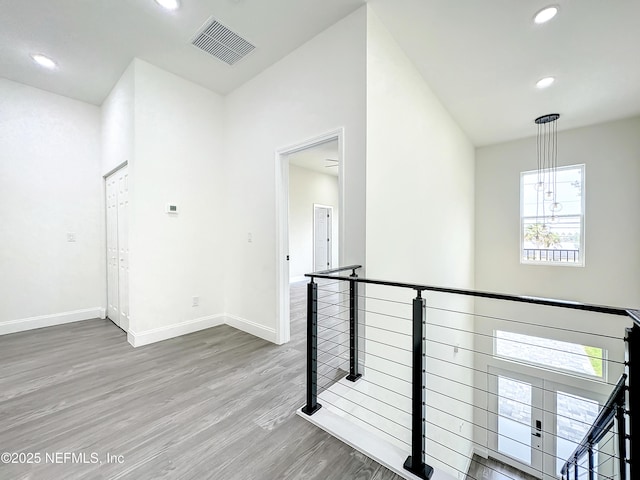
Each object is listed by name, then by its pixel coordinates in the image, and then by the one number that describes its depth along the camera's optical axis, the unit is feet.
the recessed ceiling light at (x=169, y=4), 7.62
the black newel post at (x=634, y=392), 3.18
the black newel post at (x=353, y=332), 7.45
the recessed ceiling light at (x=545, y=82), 11.14
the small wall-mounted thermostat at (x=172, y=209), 10.78
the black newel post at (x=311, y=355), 6.45
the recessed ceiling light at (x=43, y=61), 9.89
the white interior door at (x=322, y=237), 26.15
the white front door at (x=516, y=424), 16.35
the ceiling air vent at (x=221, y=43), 8.64
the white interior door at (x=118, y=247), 10.85
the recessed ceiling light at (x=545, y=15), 7.79
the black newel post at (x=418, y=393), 4.99
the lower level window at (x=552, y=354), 15.78
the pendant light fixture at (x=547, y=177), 16.85
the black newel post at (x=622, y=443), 3.87
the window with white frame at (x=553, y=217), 16.16
